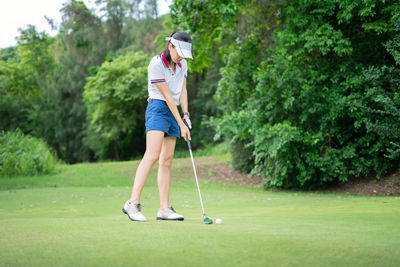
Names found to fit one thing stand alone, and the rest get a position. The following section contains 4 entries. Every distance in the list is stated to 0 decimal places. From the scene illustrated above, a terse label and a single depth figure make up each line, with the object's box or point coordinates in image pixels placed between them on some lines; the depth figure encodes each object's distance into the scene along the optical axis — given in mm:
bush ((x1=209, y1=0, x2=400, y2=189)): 10977
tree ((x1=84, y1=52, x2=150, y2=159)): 30297
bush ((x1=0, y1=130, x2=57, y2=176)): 15336
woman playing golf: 4988
